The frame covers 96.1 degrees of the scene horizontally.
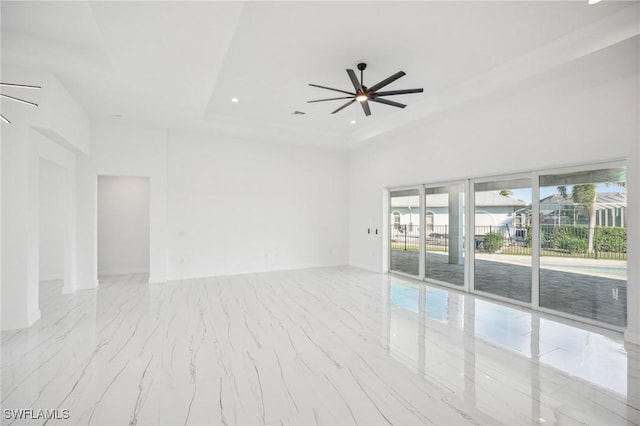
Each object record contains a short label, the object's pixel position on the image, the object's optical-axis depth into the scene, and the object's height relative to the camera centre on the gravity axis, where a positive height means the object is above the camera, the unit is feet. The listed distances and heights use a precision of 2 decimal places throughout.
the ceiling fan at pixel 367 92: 11.38 +5.16
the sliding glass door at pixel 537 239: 12.21 -1.45
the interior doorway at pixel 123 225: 22.36 -1.18
